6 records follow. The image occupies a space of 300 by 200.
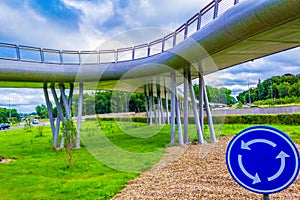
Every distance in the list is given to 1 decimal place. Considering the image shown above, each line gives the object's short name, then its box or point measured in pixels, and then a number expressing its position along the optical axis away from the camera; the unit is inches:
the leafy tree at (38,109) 3312.0
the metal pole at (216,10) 280.5
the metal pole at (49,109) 545.9
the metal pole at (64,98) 526.4
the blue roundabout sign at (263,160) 79.3
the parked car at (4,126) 1778.1
